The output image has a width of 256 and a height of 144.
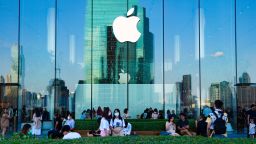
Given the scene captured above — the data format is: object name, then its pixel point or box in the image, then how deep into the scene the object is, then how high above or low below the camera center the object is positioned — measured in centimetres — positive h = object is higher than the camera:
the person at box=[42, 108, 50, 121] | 2266 -59
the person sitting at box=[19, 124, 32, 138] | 1088 -59
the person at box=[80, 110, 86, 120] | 2304 -60
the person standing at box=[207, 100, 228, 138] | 1085 -44
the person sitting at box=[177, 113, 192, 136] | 1489 -69
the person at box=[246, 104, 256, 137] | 1577 -35
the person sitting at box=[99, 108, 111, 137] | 1414 -71
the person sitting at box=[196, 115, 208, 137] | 1340 -70
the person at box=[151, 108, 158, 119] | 2233 -58
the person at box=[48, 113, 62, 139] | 1172 -75
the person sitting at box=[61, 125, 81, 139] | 1063 -67
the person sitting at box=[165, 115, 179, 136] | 1520 -74
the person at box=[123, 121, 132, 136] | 1477 -80
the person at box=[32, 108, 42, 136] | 1645 -79
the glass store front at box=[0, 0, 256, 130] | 2291 +208
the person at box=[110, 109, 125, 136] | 1447 -64
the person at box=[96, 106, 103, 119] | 2231 -45
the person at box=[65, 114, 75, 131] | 1581 -63
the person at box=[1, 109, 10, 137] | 1836 -77
